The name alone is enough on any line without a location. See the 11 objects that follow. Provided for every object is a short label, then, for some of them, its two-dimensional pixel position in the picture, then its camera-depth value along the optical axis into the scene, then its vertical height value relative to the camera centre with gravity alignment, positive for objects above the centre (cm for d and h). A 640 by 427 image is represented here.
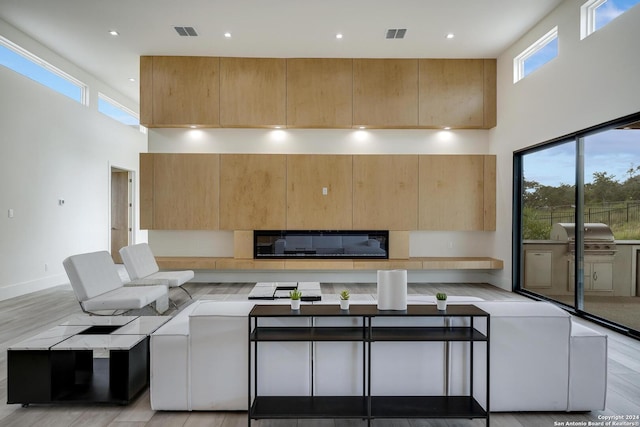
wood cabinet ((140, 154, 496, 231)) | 614 +32
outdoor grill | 404 -31
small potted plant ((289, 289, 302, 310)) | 196 -48
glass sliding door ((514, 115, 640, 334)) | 378 -11
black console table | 191 -75
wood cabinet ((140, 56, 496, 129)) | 612 +199
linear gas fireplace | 621 -55
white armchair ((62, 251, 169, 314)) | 368 -84
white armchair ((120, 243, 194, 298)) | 470 -82
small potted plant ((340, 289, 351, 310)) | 198 -49
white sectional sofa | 212 -88
